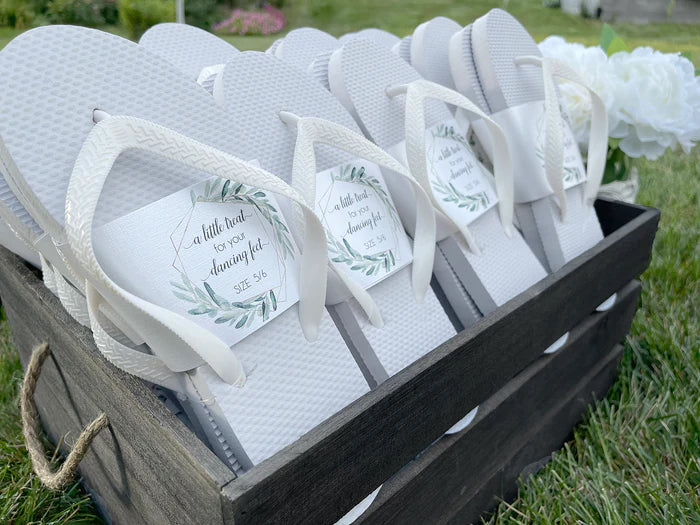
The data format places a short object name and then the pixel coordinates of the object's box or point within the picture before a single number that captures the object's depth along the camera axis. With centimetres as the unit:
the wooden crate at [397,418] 45
